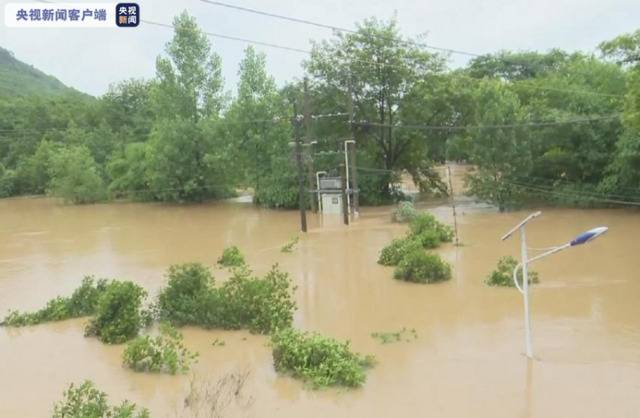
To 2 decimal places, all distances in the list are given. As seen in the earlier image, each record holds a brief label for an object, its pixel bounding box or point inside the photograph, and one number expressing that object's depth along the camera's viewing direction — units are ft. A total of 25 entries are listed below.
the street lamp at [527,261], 23.39
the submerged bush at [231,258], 53.11
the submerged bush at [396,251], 49.34
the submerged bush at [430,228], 60.04
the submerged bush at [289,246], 60.71
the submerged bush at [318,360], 25.07
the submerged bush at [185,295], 34.22
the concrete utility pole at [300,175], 70.79
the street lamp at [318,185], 90.50
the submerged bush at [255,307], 32.71
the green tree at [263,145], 101.76
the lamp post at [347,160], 85.05
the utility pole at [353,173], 85.20
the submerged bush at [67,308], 36.70
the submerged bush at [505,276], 41.88
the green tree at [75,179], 126.21
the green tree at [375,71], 97.66
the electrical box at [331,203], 87.56
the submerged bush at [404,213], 77.85
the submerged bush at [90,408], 19.45
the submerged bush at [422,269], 43.60
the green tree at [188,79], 116.16
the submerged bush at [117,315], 32.01
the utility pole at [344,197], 79.66
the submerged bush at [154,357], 27.09
